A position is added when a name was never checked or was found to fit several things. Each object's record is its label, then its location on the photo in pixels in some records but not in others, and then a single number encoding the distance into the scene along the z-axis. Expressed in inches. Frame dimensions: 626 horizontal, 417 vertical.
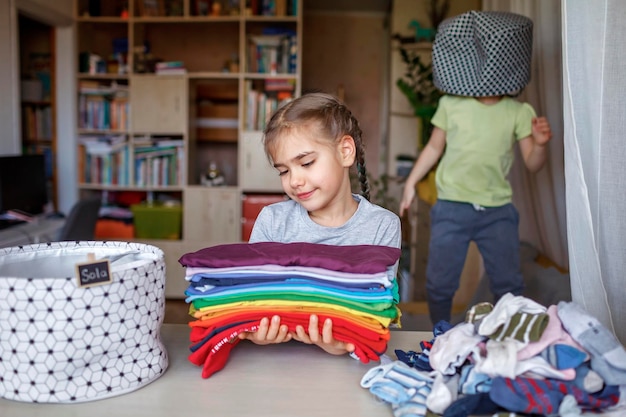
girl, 48.8
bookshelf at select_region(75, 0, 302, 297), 173.5
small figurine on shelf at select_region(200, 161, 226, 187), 180.2
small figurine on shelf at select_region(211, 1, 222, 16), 175.2
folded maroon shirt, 35.8
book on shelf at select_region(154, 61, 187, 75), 175.8
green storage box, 177.2
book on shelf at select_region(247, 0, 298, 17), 169.6
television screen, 141.6
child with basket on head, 86.2
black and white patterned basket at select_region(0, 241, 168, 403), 30.3
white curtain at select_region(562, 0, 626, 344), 45.4
